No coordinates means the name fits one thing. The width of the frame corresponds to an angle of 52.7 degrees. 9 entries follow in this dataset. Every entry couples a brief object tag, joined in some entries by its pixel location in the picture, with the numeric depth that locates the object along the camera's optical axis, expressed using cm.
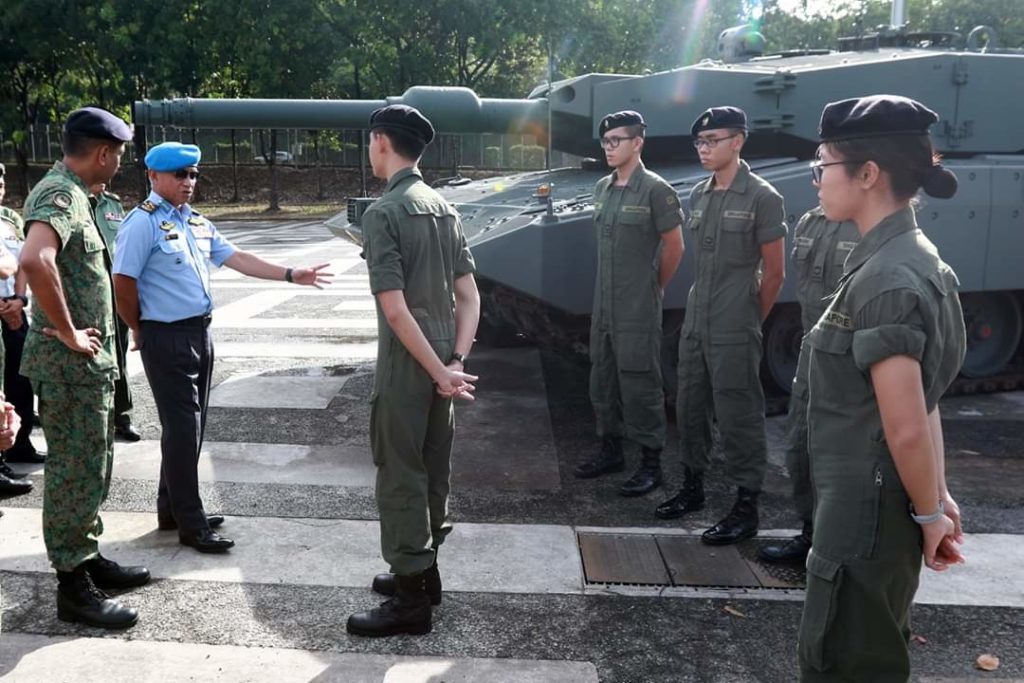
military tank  611
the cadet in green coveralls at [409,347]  345
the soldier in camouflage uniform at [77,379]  365
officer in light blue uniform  416
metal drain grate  420
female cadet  222
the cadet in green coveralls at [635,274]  518
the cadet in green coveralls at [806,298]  438
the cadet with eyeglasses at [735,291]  466
